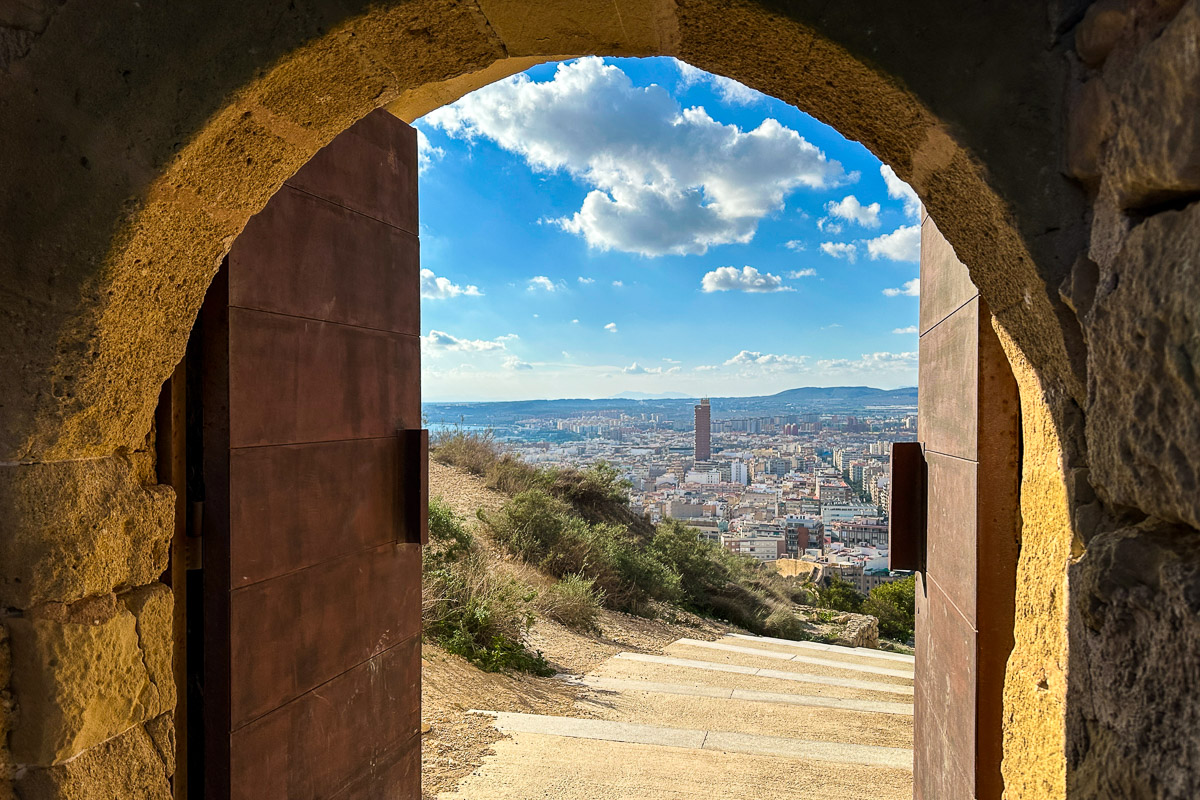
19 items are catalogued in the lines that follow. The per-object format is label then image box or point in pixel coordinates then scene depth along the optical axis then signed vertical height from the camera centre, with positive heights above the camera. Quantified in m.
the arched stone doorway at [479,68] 1.14 +0.43
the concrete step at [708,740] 4.91 -2.47
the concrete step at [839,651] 8.41 -3.08
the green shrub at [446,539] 8.38 -1.69
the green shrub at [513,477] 14.12 -1.51
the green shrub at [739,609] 11.34 -3.42
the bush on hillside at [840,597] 13.68 -3.85
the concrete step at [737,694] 6.09 -2.64
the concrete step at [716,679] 6.54 -2.70
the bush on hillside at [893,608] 12.89 -3.89
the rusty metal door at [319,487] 2.31 -0.32
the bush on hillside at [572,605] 8.73 -2.51
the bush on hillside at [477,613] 6.80 -2.15
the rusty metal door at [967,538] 2.24 -0.46
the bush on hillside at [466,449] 15.46 -1.03
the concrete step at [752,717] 5.42 -2.57
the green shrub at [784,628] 11.02 -3.53
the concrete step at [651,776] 4.20 -2.37
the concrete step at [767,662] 7.21 -2.83
